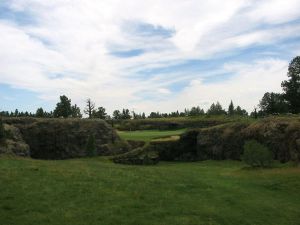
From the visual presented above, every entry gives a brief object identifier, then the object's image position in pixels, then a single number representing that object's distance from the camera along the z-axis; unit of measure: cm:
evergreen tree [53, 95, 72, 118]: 6966
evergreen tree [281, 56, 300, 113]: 5151
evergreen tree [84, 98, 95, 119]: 7437
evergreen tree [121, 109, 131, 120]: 10068
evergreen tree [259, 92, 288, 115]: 5554
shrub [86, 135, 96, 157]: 4054
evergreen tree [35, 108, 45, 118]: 7853
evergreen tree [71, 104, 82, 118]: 8311
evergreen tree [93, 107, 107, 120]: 8364
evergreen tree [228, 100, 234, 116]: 10664
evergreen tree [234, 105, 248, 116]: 10993
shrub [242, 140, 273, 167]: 2730
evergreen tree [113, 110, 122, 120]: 10003
